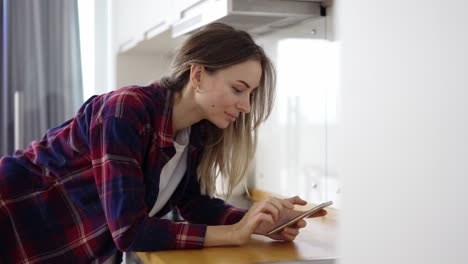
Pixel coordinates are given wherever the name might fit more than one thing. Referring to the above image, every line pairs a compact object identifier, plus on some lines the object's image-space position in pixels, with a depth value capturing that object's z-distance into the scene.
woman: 1.24
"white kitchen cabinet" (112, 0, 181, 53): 2.12
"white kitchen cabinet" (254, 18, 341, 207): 1.81
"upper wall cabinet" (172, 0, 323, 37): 1.57
